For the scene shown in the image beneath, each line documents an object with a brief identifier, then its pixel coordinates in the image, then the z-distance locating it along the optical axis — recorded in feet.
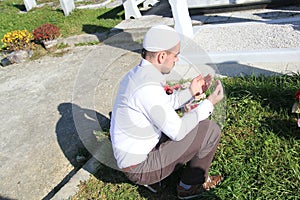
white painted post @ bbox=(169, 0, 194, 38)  14.19
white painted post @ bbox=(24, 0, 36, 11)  32.84
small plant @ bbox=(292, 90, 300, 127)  8.23
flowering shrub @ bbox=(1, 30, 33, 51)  20.63
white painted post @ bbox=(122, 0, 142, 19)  21.90
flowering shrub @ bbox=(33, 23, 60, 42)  21.17
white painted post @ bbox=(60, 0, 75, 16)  26.86
